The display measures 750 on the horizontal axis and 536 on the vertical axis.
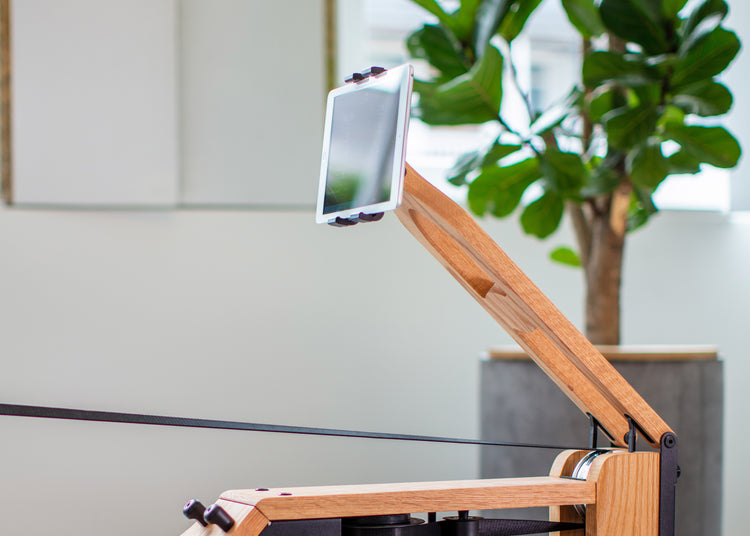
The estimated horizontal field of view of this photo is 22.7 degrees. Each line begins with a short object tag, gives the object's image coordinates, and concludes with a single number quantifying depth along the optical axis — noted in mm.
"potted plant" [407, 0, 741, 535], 4078
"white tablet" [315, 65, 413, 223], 2874
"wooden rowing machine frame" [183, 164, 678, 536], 2922
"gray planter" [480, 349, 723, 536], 4119
